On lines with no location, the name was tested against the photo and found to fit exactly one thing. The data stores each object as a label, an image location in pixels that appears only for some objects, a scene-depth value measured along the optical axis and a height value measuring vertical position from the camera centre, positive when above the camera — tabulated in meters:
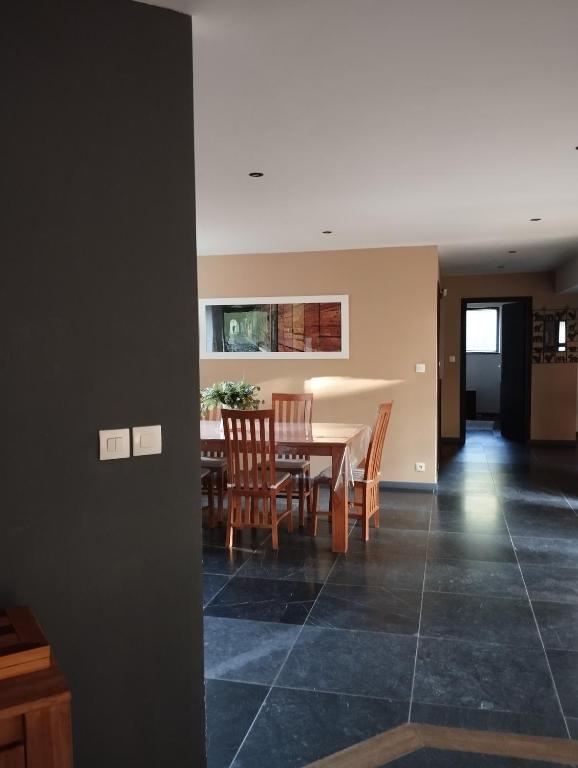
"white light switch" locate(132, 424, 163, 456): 1.92 -0.26
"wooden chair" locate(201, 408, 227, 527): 5.30 -1.04
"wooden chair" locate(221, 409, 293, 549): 4.44 -0.88
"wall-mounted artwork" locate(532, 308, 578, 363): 8.99 +0.24
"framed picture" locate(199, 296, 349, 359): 6.56 +0.29
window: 12.38 +0.46
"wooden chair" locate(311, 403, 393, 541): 4.79 -0.97
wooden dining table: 4.51 -0.69
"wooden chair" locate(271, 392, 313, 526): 5.27 -0.89
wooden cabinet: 1.28 -0.71
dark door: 9.18 -0.27
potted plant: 5.16 -0.34
